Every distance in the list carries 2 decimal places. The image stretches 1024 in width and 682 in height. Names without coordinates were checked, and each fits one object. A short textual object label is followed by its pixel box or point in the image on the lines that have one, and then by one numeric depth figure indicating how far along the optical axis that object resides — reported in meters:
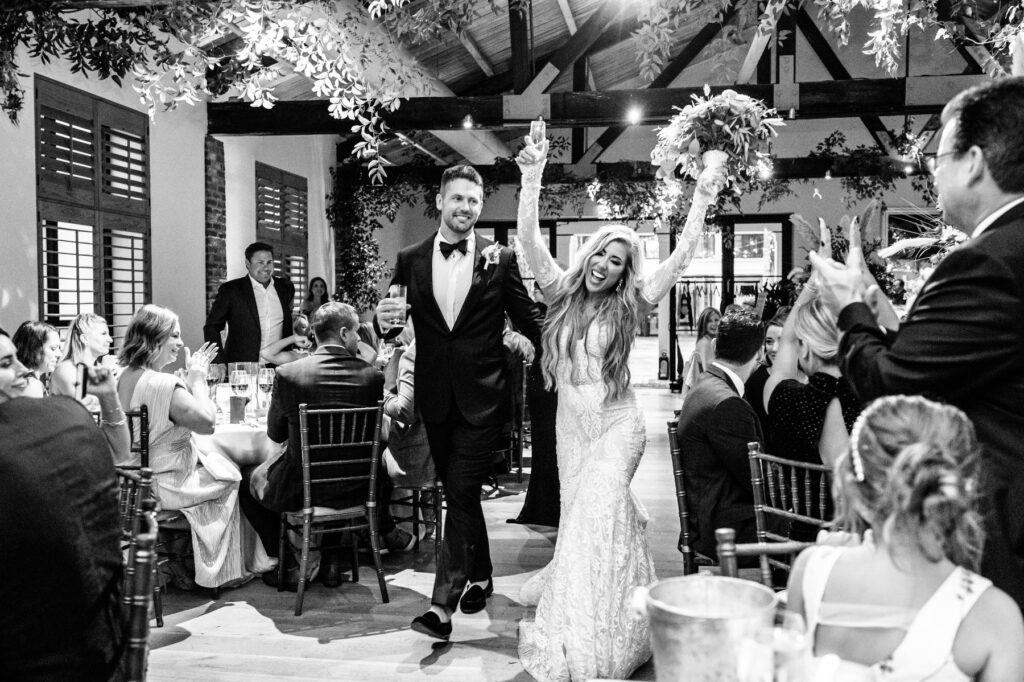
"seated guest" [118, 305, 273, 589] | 3.89
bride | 3.21
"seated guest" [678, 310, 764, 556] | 3.09
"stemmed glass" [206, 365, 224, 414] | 4.82
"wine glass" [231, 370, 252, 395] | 4.59
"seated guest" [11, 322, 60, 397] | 4.02
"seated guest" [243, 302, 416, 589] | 4.07
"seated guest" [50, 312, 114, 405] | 4.26
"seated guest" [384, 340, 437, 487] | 4.32
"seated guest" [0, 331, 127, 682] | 1.55
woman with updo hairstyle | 1.19
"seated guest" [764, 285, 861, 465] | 2.91
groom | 3.60
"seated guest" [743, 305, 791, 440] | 3.95
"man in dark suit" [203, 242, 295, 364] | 6.73
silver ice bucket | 0.90
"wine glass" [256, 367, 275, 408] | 4.76
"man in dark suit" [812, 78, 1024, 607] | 1.47
